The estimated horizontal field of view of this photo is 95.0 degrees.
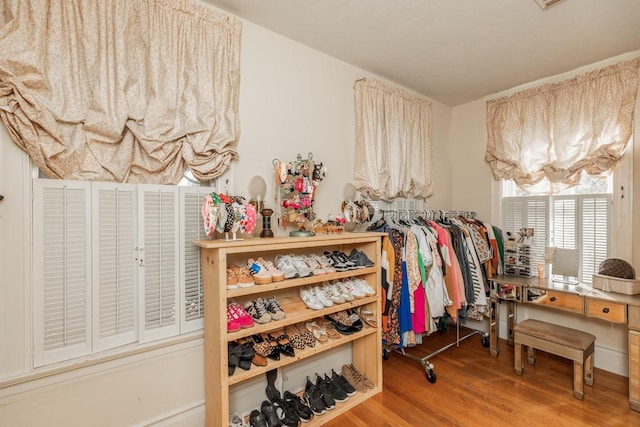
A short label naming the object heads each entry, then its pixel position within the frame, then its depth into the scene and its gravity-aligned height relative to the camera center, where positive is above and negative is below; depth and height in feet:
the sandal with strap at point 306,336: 6.81 -2.96
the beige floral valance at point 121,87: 4.54 +2.25
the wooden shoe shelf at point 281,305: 5.48 -2.27
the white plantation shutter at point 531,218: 10.35 -0.23
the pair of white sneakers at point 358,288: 7.63 -2.02
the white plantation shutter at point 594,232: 9.10 -0.64
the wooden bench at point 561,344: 7.43 -3.56
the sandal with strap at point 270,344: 6.25 -2.92
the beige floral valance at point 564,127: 8.75 +2.83
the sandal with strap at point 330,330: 7.32 -3.05
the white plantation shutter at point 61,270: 4.74 -0.99
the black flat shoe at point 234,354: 5.89 -2.91
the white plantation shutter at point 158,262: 5.63 -1.00
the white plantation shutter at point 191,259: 6.09 -1.01
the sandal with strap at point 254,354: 6.06 -3.03
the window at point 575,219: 9.17 -0.27
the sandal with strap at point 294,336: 6.70 -2.94
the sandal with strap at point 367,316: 7.91 -2.87
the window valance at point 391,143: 9.37 +2.37
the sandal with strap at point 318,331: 7.17 -3.00
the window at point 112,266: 4.81 -1.00
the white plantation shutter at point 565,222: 9.71 -0.36
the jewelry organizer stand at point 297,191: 7.09 +0.50
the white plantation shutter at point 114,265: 5.20 -0.99
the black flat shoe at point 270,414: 6.09 -4.34
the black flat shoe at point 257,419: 6.04 -4.39
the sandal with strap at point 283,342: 6.41 -2.95
